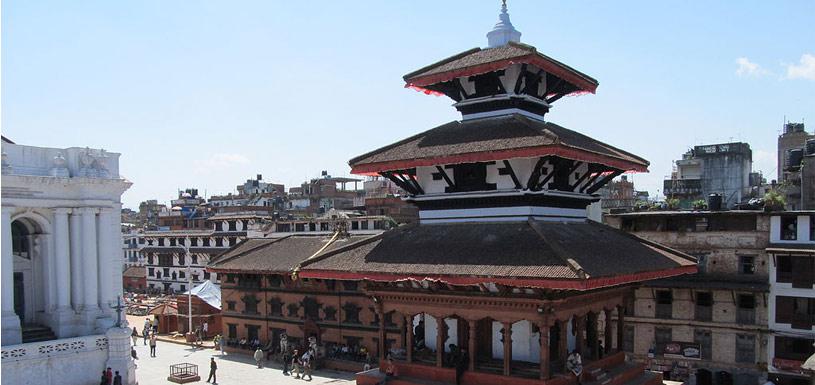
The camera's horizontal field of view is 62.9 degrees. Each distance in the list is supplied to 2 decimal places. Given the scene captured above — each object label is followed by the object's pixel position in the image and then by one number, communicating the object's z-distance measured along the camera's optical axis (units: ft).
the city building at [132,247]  319.27
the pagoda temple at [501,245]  59.00
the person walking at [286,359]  127.03
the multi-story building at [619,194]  298.64
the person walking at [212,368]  119.55
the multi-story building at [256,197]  354.95
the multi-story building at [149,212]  421.10
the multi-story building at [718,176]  218.18
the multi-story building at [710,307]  116.57
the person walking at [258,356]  134.72
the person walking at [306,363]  123.24
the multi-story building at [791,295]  111.45
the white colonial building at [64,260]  101.24
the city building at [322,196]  342.64
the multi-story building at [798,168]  147.43
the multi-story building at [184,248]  248.73
